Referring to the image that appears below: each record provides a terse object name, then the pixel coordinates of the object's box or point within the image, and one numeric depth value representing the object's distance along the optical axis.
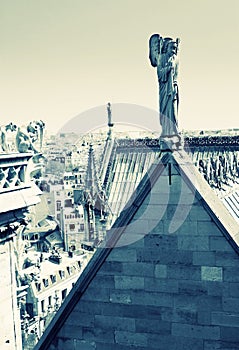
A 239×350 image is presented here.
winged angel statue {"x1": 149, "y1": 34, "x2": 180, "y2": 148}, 7.62
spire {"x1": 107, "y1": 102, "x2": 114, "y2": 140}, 35.81
